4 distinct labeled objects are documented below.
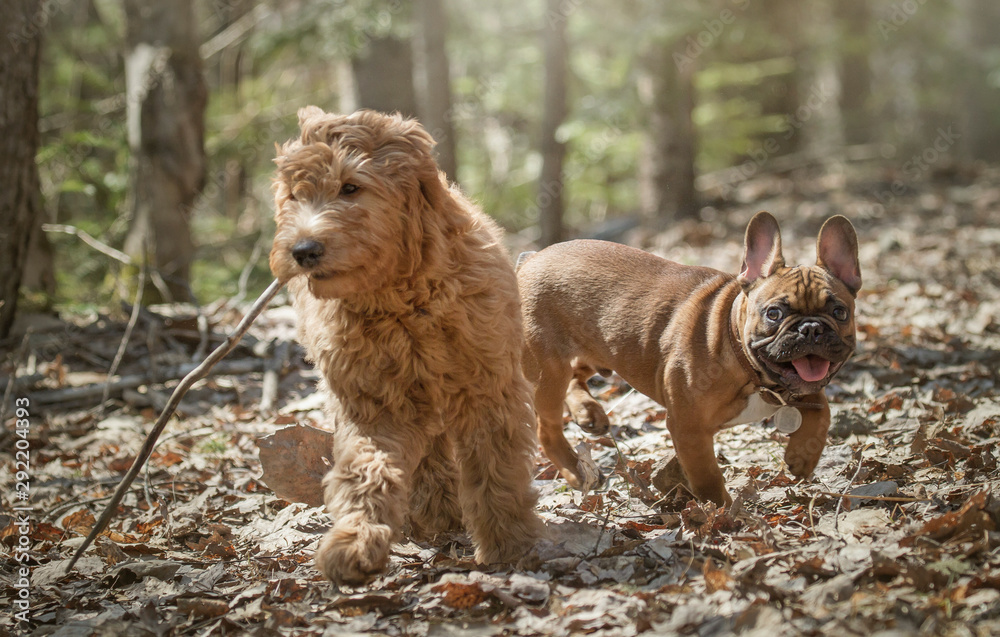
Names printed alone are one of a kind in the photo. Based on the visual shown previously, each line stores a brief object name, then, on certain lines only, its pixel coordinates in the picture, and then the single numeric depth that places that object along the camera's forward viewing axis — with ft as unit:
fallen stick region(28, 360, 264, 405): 22.71
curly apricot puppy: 12.05
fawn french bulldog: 14.20
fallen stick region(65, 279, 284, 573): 13.19
